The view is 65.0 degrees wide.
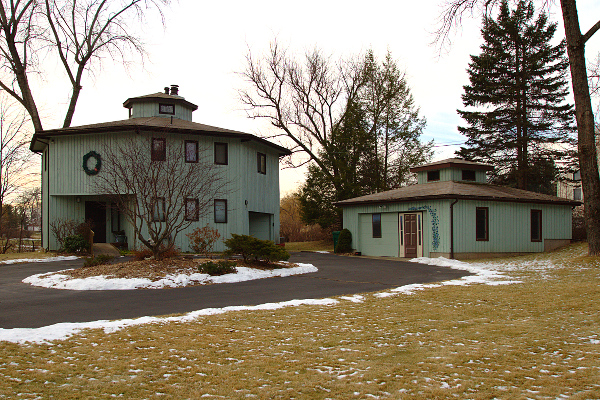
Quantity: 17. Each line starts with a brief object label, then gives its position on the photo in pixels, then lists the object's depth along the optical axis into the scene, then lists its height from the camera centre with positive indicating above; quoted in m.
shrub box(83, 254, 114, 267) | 13.20 -1.24
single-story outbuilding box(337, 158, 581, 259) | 19.56 -0.20
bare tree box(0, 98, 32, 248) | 29.91 +3.50
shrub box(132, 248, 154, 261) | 13.66 -1.11
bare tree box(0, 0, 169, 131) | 25.61 +10.11
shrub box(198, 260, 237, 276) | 12.05 -1.35
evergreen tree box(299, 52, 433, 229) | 32.56 +4.60
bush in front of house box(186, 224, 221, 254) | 17.27 -1.19
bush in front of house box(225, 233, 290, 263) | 13.71 -0.96
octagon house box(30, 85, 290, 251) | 21.95 +2.44
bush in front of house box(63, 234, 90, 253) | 20.31 -1.15
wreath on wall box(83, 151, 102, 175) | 21.95 +2.55
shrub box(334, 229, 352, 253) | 23.58 -1.36
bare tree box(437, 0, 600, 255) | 15.05 +3.00
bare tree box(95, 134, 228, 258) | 13.16 +1.20
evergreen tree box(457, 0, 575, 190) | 31.69 +7.93
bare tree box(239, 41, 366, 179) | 34.91 +9.12
